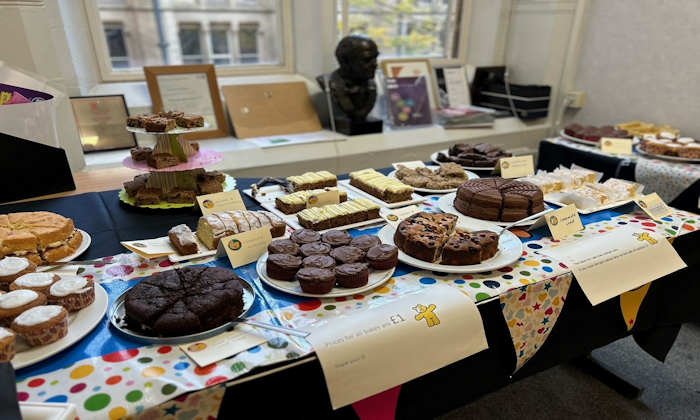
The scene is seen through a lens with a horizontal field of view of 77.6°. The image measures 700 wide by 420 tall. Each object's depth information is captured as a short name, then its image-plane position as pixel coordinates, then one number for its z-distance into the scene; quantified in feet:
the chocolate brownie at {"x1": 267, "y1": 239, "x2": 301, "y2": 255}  3.39
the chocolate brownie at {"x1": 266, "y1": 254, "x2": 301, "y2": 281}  3.19
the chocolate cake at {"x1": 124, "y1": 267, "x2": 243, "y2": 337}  2.61
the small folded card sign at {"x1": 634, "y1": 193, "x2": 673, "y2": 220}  4.63
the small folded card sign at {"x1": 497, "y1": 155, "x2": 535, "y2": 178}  5.55
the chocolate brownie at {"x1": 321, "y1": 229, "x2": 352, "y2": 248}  3.62
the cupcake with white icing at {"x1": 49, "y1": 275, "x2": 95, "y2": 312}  2.71
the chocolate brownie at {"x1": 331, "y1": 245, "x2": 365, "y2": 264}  3.29
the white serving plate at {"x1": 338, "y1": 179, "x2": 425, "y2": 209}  4.71
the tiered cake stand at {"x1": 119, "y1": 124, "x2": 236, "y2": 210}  4.46
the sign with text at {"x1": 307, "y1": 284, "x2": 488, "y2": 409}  2.57
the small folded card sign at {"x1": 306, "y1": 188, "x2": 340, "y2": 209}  4.57
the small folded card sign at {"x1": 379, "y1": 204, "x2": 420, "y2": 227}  4.37
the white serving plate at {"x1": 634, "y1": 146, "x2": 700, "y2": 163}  7.14
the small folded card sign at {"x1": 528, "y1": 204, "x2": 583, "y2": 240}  4.08
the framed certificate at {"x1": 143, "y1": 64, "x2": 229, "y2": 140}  8.32
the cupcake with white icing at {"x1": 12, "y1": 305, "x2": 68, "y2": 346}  2.40
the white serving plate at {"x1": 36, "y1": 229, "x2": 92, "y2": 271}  3.41
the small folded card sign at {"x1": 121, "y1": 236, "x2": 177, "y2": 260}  3.49
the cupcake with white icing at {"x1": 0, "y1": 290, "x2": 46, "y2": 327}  2.53
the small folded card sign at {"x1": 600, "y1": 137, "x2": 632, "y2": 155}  7.73
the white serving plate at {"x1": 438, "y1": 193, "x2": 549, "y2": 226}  4.29
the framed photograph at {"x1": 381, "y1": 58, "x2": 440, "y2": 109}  10.39
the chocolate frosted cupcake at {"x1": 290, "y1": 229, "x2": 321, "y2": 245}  3.64
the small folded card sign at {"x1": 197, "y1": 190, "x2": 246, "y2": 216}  4.25
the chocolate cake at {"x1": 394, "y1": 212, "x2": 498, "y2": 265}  3.48
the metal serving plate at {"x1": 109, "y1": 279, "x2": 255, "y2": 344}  2.57
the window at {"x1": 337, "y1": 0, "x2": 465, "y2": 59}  10.64
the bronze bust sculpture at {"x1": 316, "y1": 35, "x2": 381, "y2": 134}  8.35
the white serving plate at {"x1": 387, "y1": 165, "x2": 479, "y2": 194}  5.24
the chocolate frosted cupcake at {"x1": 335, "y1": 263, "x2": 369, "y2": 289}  3.10
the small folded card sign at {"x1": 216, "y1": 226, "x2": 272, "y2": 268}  3.49
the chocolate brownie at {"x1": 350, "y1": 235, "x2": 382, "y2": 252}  3.53
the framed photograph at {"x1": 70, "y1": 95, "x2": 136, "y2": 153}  7.70
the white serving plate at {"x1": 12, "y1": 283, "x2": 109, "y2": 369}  2.36
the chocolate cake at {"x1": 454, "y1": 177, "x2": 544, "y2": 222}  4.32
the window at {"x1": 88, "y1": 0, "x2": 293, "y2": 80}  9.37
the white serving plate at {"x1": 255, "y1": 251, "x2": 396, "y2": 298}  3.05
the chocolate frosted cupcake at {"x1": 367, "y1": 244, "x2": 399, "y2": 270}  3.33
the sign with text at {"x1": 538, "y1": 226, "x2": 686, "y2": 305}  3.64
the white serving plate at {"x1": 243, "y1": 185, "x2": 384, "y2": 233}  4.23
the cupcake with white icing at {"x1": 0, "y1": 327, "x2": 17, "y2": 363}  2.28
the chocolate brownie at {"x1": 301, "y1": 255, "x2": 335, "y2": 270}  3.22
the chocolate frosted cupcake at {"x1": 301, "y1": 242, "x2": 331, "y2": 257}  3.42
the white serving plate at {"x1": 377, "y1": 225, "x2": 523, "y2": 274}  3.40
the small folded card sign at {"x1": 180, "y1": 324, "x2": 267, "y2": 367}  2.47
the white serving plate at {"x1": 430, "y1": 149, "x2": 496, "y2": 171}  5.91
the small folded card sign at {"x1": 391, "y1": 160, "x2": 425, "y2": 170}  5.96
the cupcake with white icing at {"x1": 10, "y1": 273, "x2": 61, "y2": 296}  2.76
